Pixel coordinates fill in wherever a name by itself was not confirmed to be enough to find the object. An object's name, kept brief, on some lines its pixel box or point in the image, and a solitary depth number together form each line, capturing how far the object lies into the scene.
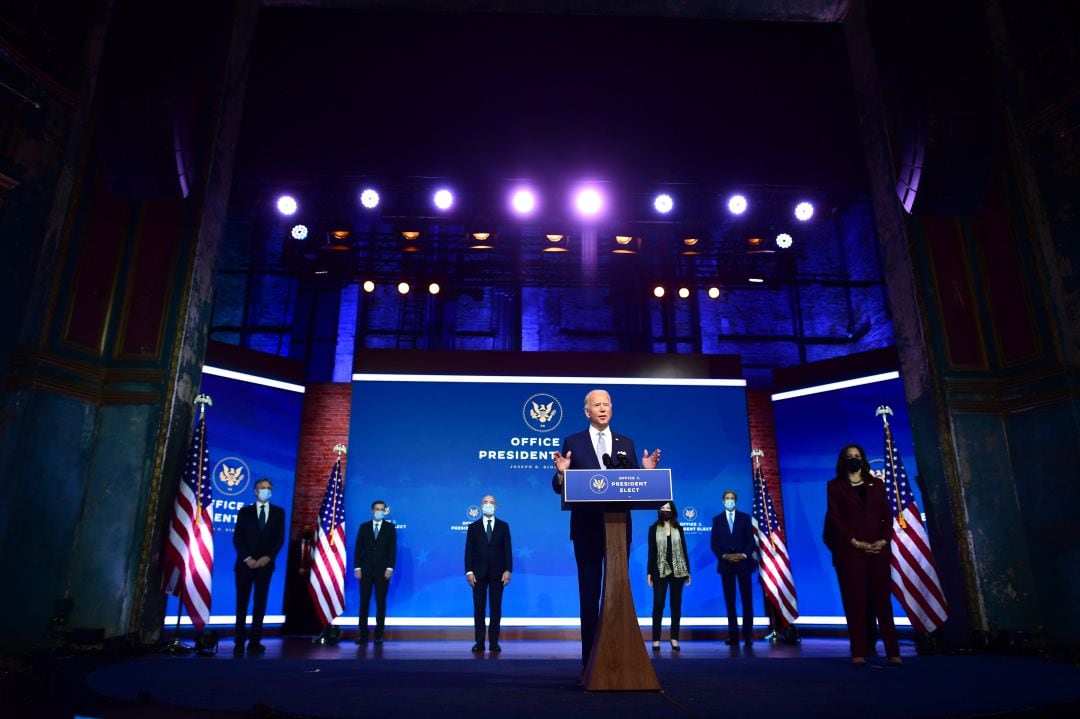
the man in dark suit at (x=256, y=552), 7.08
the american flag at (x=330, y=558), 9.09
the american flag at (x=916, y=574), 6.14
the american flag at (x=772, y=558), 9.30
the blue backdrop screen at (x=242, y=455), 10.13
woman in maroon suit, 4.86
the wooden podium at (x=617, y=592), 3.19
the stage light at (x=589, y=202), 11.33
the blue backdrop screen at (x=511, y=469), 10.42
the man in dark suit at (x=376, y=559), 8.48
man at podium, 3.60
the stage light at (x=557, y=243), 12.70
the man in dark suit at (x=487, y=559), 7.81
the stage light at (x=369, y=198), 11.68
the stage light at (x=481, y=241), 12.27
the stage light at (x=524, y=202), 11.41
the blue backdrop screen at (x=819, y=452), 10.57
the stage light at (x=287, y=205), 11.85
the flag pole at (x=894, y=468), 6.71
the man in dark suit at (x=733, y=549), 8.43
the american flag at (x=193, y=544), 6.23
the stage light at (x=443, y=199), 11.70
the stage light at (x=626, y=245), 13.09
